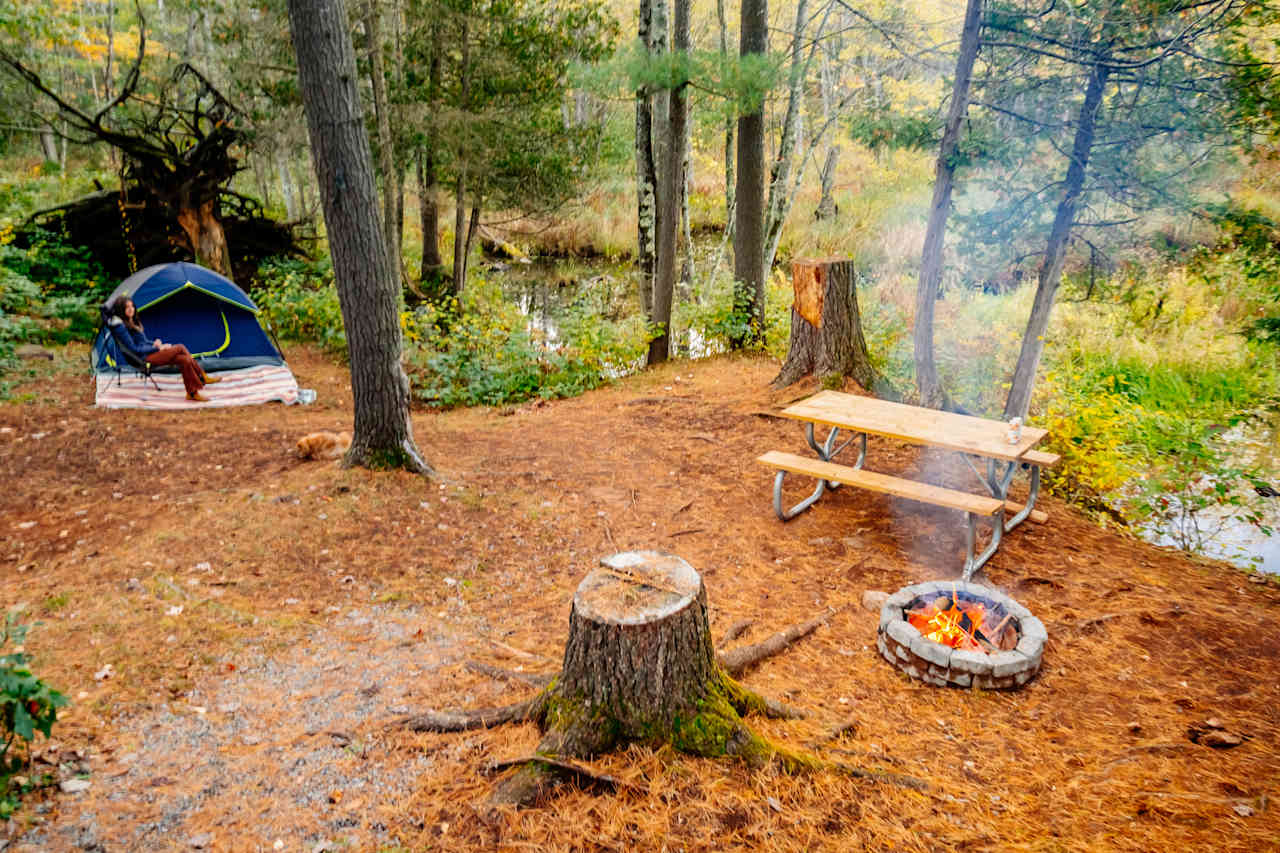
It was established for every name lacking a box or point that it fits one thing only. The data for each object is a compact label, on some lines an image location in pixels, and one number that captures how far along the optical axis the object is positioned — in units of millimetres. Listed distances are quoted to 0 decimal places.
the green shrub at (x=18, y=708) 2025
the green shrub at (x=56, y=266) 11766
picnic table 4457
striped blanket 8375
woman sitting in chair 8734
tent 9094
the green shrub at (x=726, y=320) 10297
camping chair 8703
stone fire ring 3377
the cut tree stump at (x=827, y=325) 7316
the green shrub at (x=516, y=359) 9742
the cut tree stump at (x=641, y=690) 2486
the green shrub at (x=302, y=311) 12102
